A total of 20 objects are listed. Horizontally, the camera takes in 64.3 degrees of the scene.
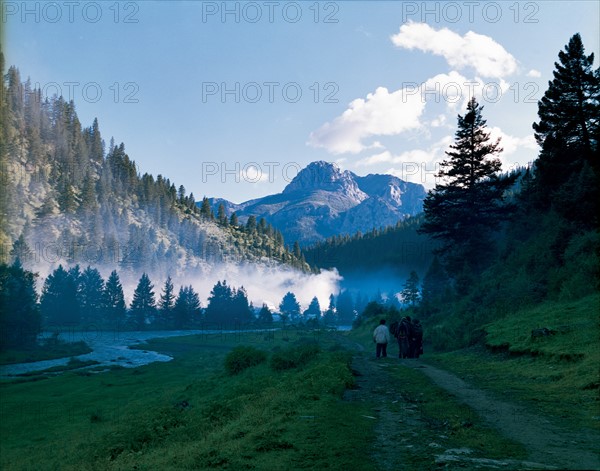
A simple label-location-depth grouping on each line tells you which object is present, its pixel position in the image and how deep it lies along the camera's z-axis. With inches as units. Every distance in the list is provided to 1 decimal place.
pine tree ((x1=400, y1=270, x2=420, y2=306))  5109.3
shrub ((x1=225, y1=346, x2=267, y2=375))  1686.8
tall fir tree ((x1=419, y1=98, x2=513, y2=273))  1987.0
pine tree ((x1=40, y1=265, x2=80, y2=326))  5708.7
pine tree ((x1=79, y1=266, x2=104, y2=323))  6255.4
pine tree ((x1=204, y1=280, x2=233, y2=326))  6865.2
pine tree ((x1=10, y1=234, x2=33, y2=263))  6141.7
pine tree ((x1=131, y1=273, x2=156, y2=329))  6407.5
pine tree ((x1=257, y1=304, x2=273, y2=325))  7190.9
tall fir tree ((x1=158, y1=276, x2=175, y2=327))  6535.4
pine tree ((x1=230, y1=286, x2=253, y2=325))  7101.4
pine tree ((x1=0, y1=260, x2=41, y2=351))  3575.3
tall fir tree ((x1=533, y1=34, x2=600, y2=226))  1596.9
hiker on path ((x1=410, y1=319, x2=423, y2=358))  1232.8
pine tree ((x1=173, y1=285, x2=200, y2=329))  6579.7
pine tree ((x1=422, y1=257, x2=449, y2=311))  4128.9
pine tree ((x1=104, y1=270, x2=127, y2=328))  6250.0
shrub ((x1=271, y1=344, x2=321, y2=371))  1313.2
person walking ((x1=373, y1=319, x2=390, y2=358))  1199.6
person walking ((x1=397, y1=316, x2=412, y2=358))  1230.9
